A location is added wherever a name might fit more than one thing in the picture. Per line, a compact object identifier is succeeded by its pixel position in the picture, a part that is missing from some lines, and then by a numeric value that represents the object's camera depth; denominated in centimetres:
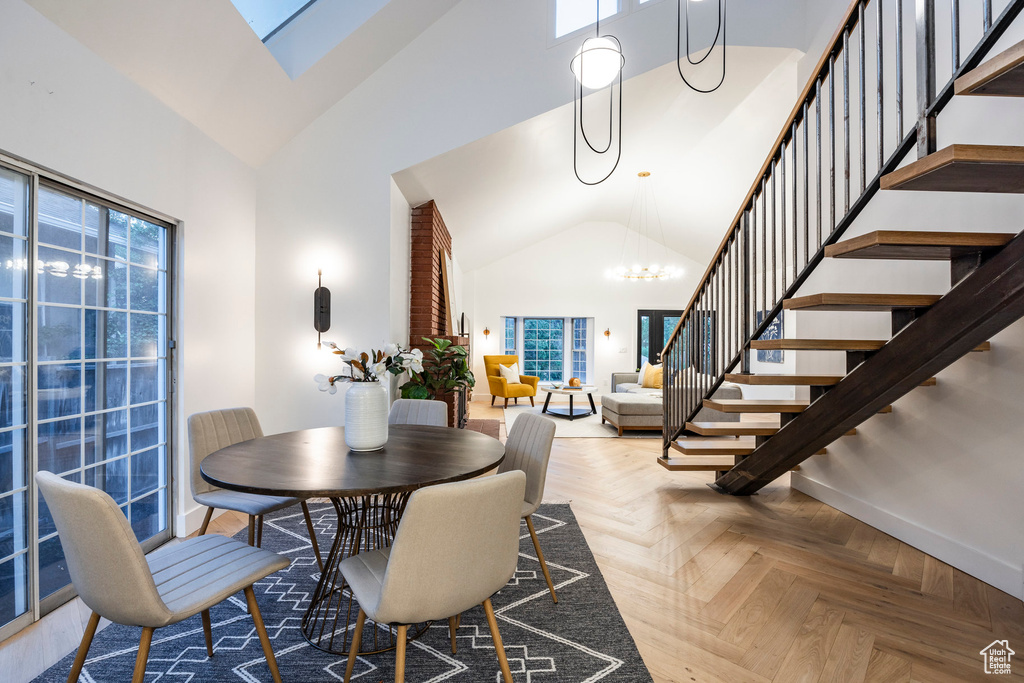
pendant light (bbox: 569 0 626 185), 248
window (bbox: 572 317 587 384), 998
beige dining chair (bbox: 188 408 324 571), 218
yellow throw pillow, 805
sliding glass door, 204
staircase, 157
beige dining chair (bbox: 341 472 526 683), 125
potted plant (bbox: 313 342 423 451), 197
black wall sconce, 377
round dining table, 152
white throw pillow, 869
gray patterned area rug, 173
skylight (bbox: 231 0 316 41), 302
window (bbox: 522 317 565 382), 1004
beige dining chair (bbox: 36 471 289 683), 128
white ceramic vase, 197
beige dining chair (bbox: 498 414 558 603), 217
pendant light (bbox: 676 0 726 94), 362
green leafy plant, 444
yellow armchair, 850
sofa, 621
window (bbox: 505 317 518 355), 997
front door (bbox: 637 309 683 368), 975
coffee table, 743
